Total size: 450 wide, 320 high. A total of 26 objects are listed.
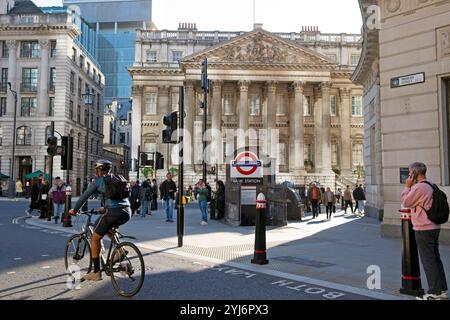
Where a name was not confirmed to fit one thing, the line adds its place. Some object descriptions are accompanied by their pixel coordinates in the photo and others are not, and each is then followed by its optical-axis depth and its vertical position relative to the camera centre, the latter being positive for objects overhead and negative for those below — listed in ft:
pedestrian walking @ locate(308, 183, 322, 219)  67.87 -2.07
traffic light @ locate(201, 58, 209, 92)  77.20 +18.24
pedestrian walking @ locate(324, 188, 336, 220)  68.33 -2.38
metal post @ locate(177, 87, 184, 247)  35.39 -1.20
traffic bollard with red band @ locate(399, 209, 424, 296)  20.27 -3.51
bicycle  19.22 -3.53
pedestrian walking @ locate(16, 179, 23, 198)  130.52 -1.13
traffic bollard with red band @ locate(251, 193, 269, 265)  28.04 -3.16
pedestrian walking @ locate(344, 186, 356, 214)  80.64 -2.29
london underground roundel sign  52.60 +1.87
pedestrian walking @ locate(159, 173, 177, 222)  57.72 -1.16
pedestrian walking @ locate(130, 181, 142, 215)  67.77 -1.25
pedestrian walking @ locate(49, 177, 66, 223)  57.67 -1.47
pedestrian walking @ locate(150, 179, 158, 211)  76.70 -2.49
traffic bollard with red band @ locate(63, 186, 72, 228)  49.61 -2.87
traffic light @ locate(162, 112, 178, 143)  36.24 +4.70
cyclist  20.21 -1.35
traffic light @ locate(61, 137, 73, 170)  57.21 +3.65
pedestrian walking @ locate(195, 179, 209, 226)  56.49 -2.37
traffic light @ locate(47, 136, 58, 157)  59.88 +5.06
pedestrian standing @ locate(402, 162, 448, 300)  19.30 -2.23
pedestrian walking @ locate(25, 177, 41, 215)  63.76 -1.62
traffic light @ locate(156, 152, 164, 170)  85.97 +4.36
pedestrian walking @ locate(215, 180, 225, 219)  63.41 -2.24
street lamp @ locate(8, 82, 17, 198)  145.18 +3.00
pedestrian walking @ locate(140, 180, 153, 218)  68.28 -1.74
